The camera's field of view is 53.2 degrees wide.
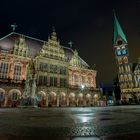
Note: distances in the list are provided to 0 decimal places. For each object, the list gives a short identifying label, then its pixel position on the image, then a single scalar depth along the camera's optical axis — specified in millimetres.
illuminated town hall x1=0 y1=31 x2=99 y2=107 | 30312
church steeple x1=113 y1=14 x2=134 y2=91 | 75000
